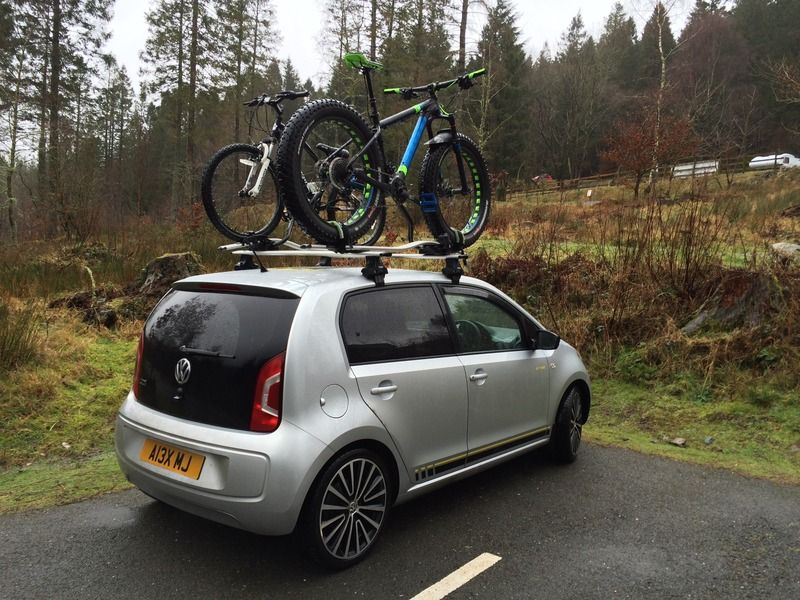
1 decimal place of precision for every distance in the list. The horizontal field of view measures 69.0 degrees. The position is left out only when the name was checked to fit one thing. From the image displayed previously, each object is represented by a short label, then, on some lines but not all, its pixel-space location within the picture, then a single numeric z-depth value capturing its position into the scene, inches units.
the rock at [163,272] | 378.1
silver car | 113.6
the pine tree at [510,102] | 1238.9
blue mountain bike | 149.2
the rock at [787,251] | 301.2
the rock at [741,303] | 280.4
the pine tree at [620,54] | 1875.0
